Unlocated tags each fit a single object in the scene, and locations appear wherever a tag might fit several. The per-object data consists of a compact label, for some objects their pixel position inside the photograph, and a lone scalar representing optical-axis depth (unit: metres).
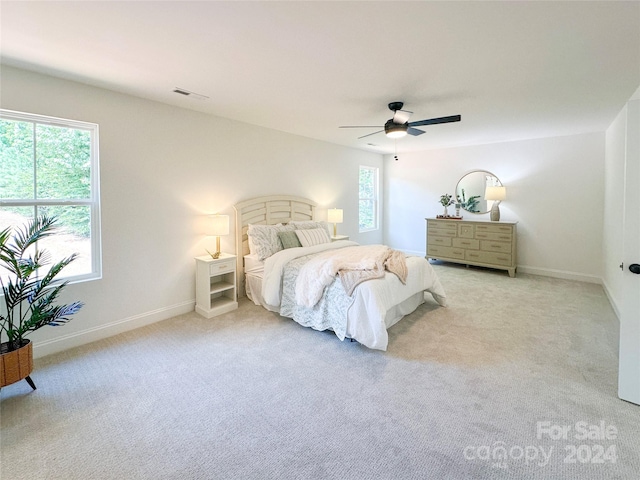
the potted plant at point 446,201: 6.48
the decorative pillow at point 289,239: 4.29
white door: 2.12
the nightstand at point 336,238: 5.42
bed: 2.94
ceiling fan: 3.23
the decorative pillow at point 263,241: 4.12
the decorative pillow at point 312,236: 4.46
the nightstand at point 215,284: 3.75
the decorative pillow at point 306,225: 4.78
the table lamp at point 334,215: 5.68
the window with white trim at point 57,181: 2.67
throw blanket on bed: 3.09
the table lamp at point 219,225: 3.80
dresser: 5.53
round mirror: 6.12
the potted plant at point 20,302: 2.16
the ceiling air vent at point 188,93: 3.12
